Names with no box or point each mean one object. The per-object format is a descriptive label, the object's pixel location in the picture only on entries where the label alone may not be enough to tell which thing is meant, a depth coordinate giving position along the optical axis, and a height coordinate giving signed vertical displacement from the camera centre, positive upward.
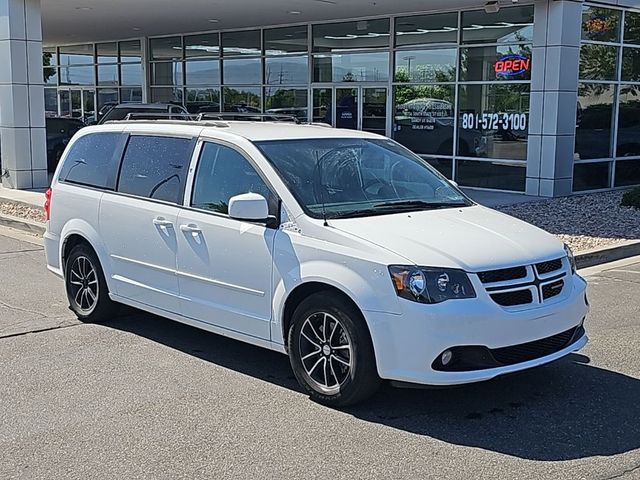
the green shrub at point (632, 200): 14.99 -1.43
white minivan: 5.03 -0.94
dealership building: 16.47 +0.94
